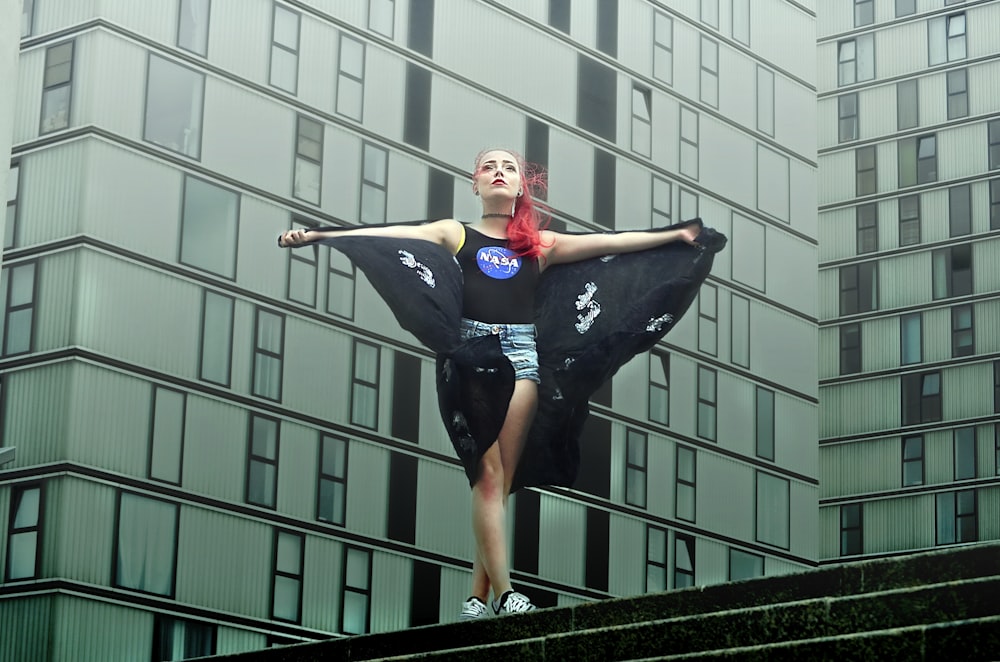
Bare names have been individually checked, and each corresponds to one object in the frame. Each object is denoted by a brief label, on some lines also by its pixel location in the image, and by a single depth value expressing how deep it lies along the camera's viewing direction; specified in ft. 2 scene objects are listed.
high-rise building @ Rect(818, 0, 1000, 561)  158.20
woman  50.06
